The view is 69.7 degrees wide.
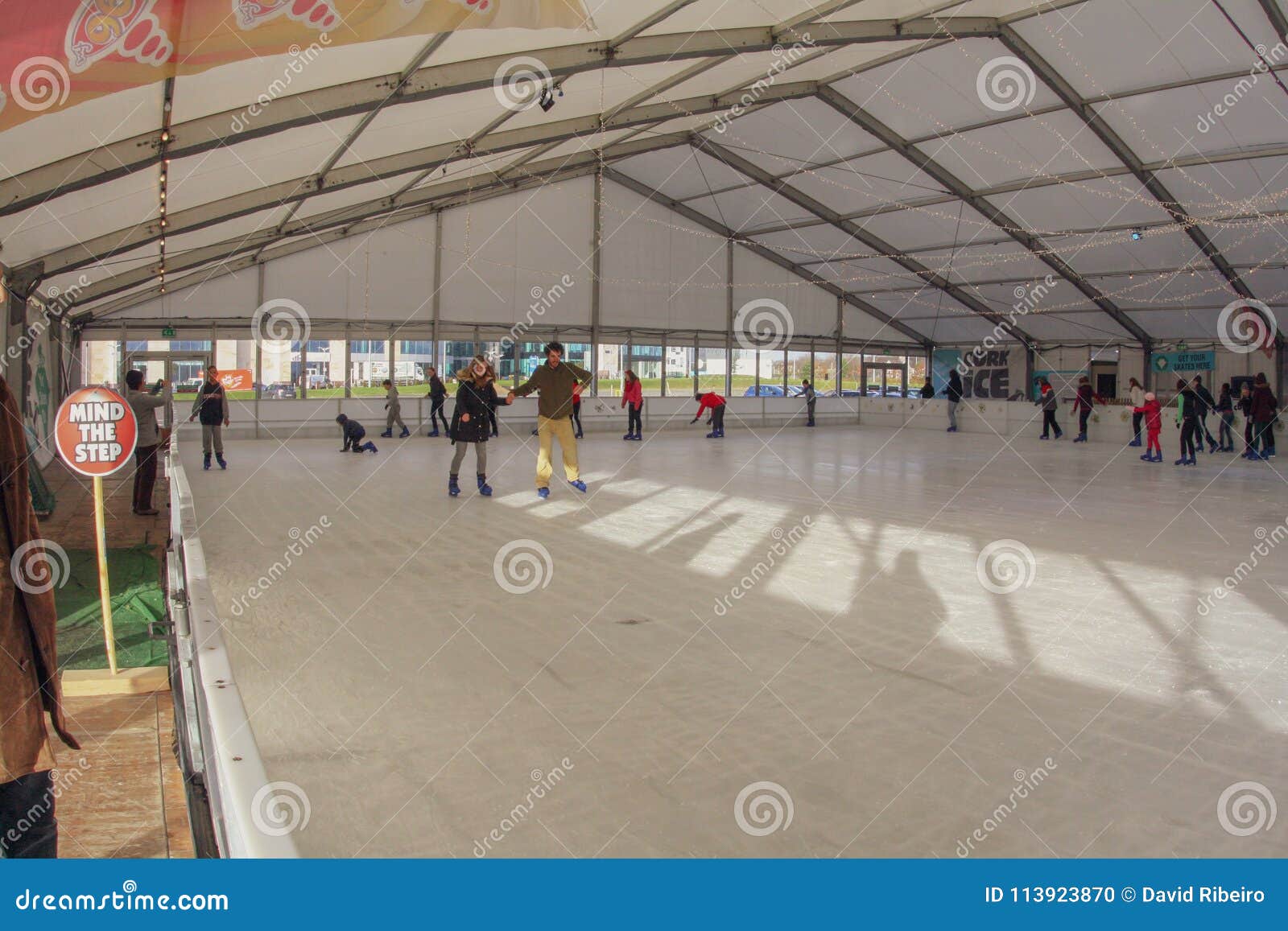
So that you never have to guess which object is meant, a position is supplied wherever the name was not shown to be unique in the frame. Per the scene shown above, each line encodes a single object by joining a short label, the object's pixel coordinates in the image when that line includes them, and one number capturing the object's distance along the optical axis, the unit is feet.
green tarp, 19.15
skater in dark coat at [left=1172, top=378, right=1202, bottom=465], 54.44
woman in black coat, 34.37
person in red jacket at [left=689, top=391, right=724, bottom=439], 66.74
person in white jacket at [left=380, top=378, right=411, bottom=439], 67.31
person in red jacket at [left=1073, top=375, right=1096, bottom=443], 71.82
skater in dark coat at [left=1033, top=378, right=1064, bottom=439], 72.23
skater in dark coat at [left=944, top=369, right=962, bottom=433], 81.81
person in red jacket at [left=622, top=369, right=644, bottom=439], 63.31
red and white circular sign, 19.29
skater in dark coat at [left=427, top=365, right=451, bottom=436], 65.16
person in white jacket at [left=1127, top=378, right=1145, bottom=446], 66.64
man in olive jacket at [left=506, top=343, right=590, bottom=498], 34.19
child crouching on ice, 54.19
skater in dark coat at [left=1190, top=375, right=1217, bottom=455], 57.41
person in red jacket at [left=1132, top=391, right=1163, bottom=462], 56.39
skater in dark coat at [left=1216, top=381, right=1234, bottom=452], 61.72
